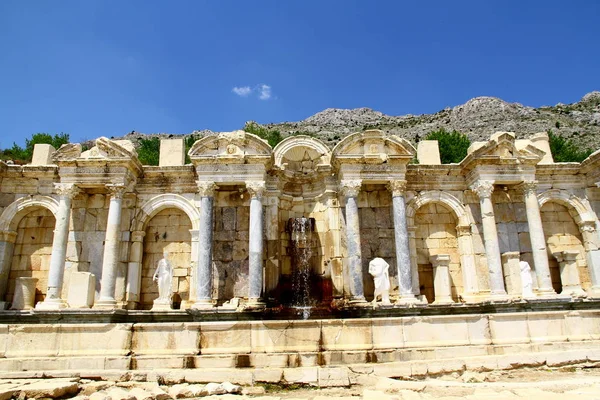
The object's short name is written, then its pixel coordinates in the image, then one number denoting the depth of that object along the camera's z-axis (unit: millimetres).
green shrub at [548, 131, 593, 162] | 40484
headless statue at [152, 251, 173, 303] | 15484
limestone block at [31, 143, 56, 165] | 17500
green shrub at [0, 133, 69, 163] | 48619
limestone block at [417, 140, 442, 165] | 18016
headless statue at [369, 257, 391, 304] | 14906
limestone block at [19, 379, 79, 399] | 7108
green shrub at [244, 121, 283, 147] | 46719
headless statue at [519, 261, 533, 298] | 15516
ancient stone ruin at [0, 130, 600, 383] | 15227
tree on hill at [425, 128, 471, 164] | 41750
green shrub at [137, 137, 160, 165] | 47112
